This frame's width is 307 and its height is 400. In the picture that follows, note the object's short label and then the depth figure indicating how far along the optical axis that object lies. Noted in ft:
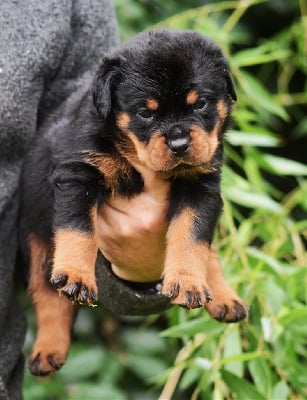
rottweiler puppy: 11.16
